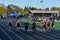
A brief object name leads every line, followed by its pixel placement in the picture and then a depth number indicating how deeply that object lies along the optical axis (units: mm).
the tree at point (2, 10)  58029
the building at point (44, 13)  44147
